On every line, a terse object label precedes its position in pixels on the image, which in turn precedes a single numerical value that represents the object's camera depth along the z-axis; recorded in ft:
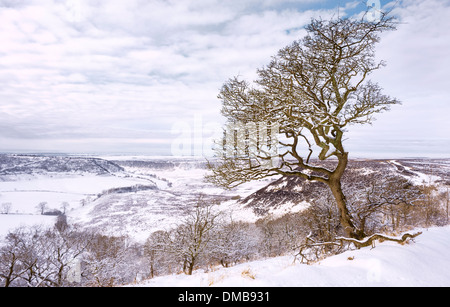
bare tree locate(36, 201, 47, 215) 299.54
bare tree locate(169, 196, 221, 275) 55.99
